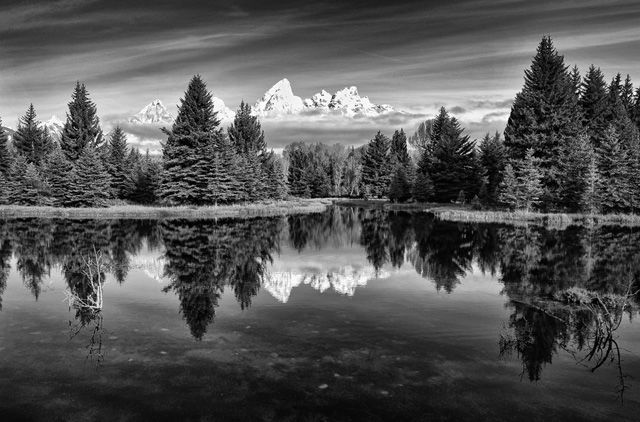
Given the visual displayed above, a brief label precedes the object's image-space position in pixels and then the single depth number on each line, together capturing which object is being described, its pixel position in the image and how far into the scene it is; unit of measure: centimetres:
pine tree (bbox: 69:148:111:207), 5691
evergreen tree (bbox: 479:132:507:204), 6944
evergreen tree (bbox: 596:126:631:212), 4719
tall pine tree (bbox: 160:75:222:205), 5956
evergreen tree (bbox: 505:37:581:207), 5356
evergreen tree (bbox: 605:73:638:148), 5606
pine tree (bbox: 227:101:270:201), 6762
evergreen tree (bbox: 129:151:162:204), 6894
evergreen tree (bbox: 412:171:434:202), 7462
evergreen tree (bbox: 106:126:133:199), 6800
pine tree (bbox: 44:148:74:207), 5775
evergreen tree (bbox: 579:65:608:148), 6701
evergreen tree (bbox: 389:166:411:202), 8323
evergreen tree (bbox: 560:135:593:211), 4975
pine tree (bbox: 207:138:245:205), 5925
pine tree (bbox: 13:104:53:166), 8162
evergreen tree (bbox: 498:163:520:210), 5019
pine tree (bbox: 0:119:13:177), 7556
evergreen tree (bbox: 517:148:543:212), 4928
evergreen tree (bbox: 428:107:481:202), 7156
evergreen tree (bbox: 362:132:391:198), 10475
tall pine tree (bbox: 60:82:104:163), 7111
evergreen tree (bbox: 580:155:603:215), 4697
